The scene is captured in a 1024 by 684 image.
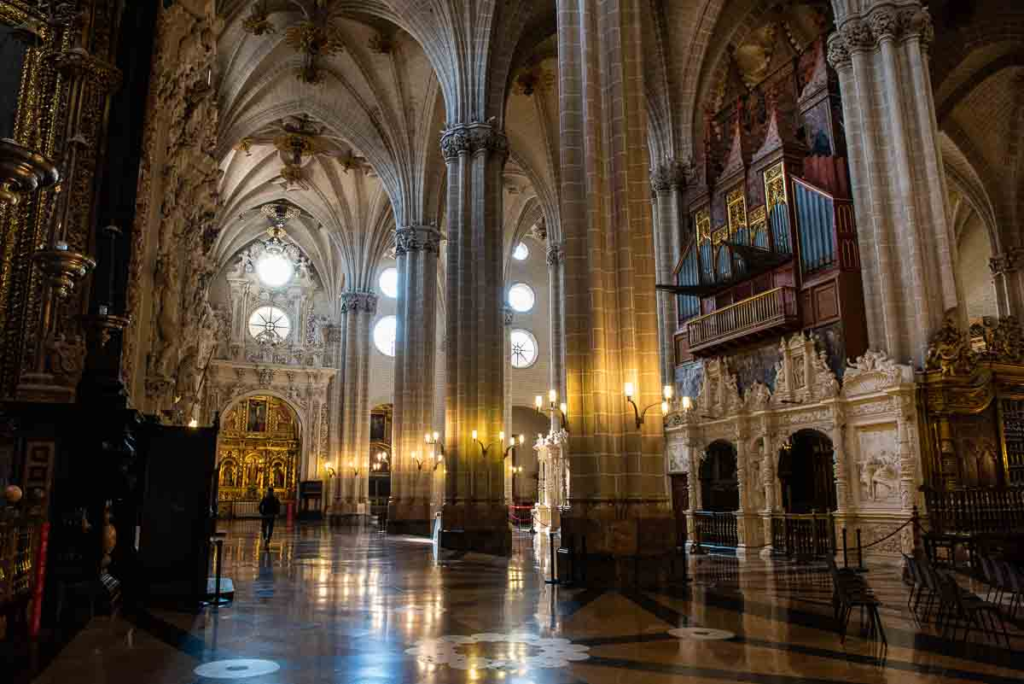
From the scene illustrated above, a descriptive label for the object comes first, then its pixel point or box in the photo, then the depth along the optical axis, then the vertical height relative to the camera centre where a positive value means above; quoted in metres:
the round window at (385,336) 43.88 +9.15
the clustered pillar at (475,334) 19.39 +4.21
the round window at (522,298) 44.72 +11.37
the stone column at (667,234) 22.73 +7.63
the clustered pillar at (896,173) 14.37 +6.11
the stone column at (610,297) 11.29 +3.02
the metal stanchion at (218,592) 8.73 -1.09
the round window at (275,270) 43.78 +12.96
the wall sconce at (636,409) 11.53 +1.24
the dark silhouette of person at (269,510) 20.28 -0.34
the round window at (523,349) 44.06 +8.29
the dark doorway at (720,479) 20.34 +0.31
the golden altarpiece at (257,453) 41.03 +2.41
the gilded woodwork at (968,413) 13.66 +1.35
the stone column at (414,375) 26.09 +4.33
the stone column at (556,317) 30.42 +7.04
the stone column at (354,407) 37.31 +4.37
